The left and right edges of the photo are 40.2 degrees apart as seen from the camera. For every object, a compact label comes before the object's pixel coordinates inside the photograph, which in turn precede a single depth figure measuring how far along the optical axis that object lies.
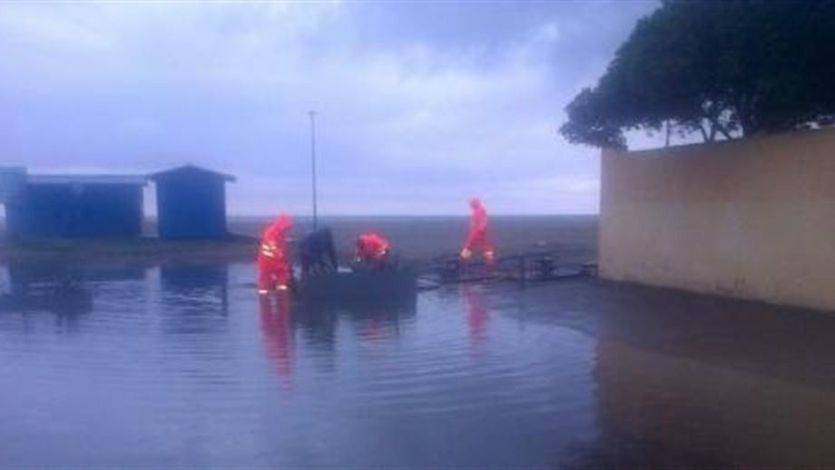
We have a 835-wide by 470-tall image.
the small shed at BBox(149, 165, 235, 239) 42.28
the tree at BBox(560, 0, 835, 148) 17.39
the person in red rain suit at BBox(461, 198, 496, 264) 25.95
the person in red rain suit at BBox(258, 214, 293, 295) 21.72
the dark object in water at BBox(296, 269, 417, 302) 20.23
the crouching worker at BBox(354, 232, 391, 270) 21.56
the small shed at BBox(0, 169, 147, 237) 42.97
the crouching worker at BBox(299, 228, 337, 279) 22.09
